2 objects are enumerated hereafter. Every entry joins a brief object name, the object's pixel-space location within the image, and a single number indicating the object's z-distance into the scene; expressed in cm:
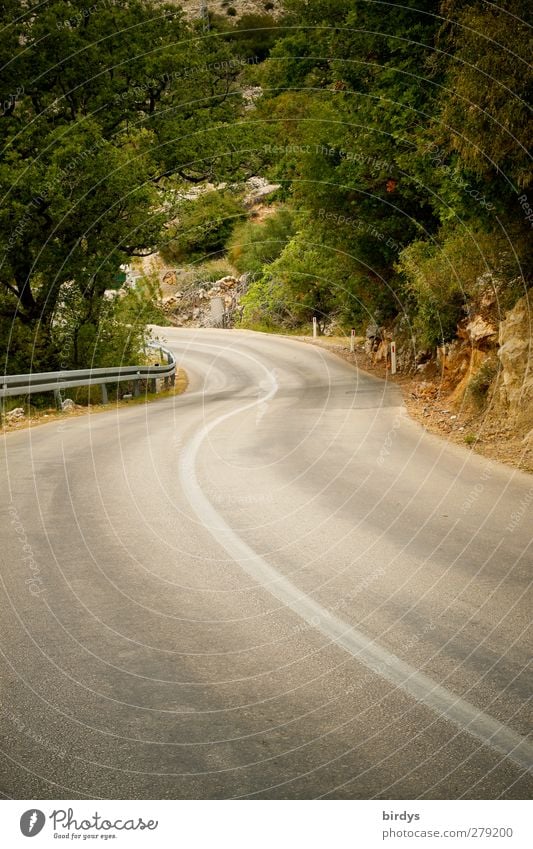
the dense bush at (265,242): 5444
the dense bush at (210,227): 6288
